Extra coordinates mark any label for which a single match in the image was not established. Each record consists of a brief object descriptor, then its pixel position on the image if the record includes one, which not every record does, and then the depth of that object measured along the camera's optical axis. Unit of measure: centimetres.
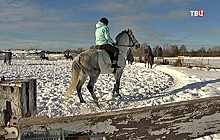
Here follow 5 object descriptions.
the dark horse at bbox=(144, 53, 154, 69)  2667
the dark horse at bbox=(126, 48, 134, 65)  3265
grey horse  762
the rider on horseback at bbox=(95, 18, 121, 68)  806
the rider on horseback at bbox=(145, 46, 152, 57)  2622
